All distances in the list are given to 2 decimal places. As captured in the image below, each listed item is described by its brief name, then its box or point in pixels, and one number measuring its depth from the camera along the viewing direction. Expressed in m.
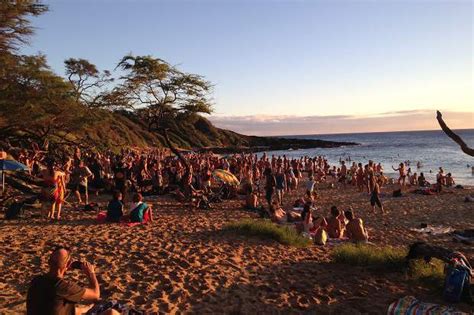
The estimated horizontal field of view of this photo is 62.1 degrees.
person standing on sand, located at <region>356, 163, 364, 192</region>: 20.77
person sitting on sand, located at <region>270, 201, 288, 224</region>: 11.55
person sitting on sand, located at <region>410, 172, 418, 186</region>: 24.15
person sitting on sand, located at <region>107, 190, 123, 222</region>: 10.21
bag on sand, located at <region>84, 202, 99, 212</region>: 11.69
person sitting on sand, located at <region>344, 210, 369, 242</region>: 9.69
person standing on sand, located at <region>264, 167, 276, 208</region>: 14.09
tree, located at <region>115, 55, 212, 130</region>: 20.34
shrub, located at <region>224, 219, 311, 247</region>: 8.91
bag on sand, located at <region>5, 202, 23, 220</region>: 10.06
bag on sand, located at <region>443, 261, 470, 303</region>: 5.59
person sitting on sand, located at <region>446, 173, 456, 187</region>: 23.44
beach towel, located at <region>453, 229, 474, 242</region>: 10.20
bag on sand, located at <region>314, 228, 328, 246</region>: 9.26
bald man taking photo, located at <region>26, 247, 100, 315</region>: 3.58
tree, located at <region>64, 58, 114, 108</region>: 22.58
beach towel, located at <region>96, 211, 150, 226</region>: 10.09
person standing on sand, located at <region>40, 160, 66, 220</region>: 9.91
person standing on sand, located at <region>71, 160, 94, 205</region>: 13.02
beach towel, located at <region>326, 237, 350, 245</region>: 9.49
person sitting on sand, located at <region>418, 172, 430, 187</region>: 22.98
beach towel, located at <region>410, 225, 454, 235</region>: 11.35
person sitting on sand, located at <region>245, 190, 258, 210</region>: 13.84
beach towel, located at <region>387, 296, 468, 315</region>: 4.65
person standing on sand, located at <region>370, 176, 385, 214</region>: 14.17
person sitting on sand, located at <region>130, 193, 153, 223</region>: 10.24
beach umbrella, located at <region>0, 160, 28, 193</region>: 11.88
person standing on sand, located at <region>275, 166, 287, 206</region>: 15.55
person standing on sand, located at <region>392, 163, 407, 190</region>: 22.01
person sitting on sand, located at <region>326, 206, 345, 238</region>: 10.07
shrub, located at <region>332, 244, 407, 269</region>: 7.01
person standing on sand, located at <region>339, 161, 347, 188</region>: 24.69
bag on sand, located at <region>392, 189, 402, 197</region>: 18.91
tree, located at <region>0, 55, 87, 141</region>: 19.00
